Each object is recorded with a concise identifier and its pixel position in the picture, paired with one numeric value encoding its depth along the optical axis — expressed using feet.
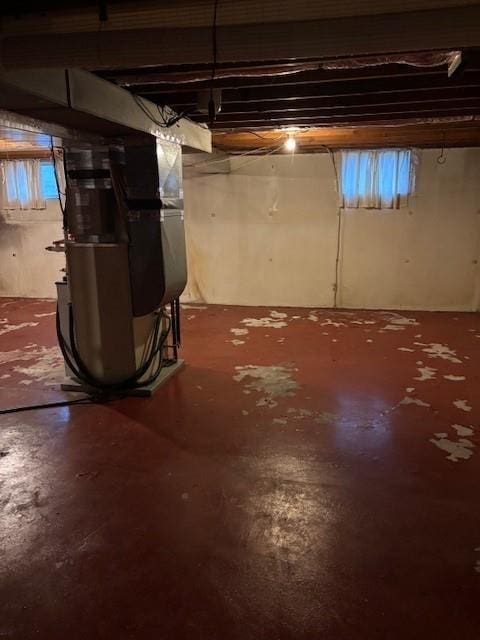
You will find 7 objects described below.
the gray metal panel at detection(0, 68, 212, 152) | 6.53
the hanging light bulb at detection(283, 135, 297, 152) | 18.55
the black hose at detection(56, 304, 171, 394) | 11.69
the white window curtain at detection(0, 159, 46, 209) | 22.56
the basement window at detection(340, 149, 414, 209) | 19.25
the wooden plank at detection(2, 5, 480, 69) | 5.15
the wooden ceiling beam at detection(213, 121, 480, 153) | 17.22
